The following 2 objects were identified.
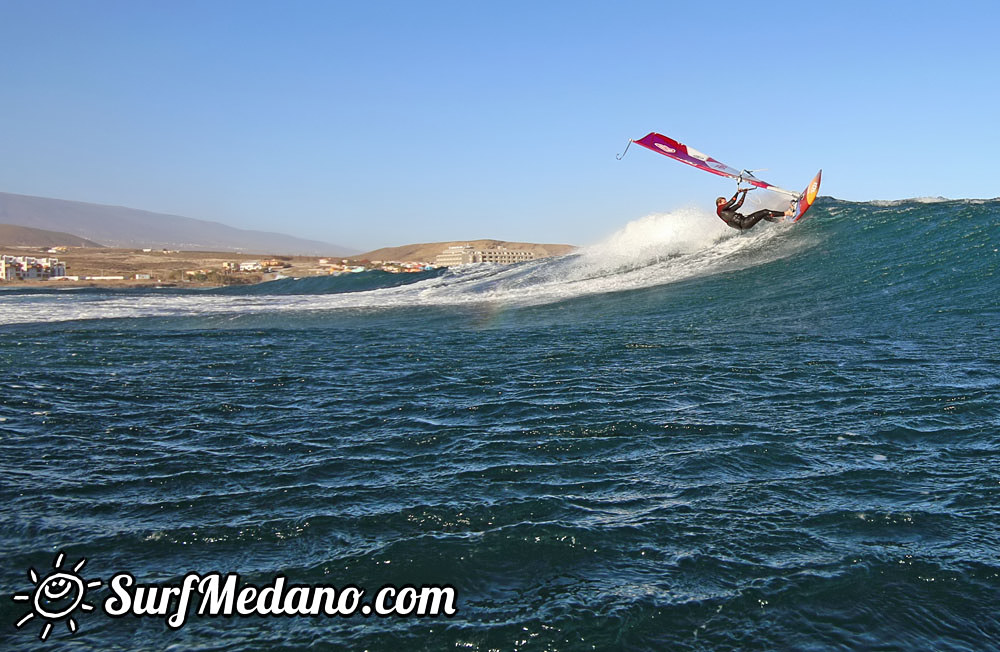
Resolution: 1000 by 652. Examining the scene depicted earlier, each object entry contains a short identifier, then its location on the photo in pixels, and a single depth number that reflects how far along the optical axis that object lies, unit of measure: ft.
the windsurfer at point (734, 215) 53.26
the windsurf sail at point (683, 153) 56.29
